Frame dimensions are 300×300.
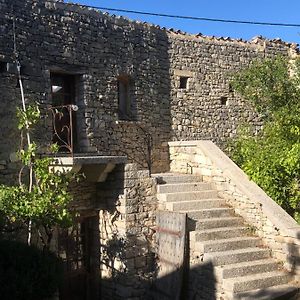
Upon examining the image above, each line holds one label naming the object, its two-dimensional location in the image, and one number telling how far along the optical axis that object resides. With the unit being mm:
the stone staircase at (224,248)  5834
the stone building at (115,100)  6555
